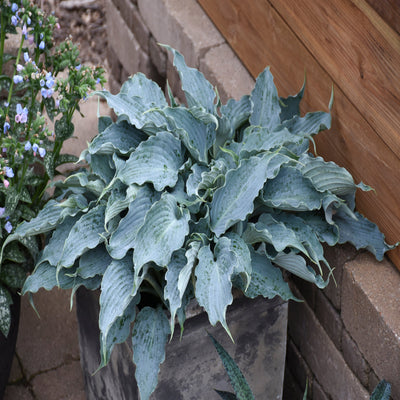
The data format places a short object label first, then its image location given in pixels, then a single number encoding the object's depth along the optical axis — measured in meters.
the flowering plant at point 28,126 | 2.11
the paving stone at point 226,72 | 2.39
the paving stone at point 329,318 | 2.17
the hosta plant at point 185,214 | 1.88
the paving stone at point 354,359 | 2.12
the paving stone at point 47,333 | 2.62
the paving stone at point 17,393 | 2.53
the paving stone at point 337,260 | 2.09
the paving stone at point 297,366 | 2.35
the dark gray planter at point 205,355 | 2.04
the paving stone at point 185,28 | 2.51
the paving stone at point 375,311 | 1.98
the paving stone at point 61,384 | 2.54
